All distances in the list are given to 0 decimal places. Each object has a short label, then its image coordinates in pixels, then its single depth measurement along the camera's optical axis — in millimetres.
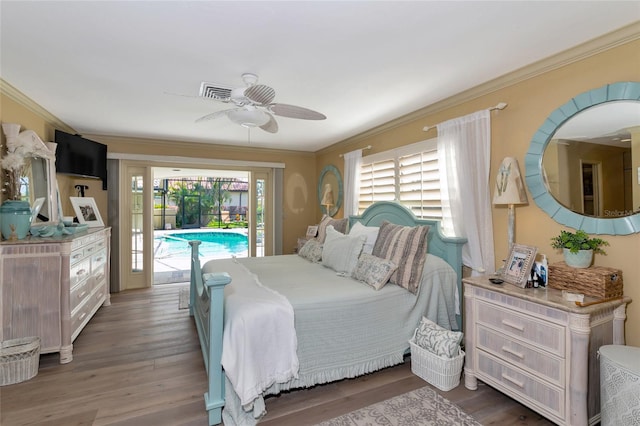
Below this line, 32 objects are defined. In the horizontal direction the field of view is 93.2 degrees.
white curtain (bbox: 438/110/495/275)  2609
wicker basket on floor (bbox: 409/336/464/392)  2201
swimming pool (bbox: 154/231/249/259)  8641
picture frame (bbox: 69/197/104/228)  3804
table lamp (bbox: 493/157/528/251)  2264
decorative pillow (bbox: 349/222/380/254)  3209
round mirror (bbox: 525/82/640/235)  1819
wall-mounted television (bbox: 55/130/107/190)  3635
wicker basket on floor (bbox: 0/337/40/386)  2271
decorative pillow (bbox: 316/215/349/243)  3932
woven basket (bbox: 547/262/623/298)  1767
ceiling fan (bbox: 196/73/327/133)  2135
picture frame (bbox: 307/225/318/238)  5066
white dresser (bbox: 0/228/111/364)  2482
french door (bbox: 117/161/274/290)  4766
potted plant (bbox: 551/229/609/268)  1879
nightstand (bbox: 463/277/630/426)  1642
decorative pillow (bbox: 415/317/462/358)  2266
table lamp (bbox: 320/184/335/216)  4953
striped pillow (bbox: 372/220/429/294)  2553
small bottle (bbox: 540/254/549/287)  2008
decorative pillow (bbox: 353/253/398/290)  2516
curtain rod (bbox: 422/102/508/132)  2455
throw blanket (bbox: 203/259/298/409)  1838
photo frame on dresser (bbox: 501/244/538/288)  2029
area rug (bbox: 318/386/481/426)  1873
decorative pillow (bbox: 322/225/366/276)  2999
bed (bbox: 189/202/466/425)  1872
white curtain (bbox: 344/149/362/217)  4422
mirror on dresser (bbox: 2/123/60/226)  2764
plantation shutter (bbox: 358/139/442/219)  3223
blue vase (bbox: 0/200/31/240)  2543
